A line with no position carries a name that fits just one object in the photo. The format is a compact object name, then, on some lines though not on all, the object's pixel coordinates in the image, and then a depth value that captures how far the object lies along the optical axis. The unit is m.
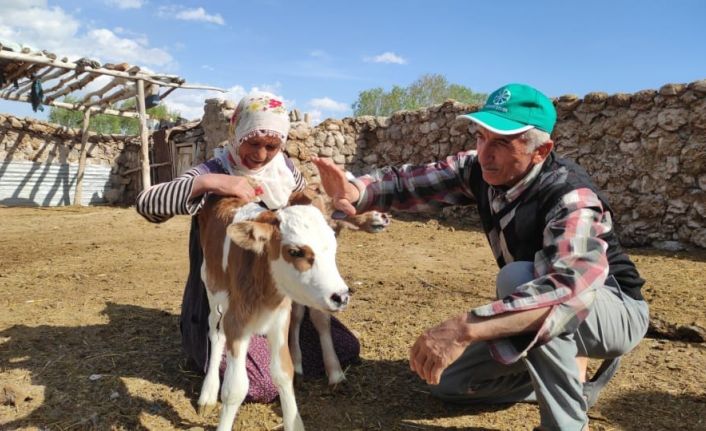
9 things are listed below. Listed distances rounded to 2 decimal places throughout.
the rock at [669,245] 8.35
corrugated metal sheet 17.52
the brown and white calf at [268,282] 2.42
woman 3.08
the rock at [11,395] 2.99
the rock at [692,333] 4.03
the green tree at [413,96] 38.03
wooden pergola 11.65
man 2.09
